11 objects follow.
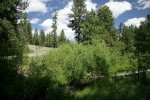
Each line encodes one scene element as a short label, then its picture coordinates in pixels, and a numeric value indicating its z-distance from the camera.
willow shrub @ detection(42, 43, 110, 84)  11.66
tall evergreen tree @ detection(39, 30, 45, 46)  60.05
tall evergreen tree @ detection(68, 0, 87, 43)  25.48
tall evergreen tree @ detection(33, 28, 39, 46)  60.61
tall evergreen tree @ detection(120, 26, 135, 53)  31.21
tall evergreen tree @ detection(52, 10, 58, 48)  43.80
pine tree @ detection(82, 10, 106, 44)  17.18
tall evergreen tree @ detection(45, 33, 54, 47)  57.75
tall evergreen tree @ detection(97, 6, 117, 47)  24.42
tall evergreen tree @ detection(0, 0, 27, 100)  7.84
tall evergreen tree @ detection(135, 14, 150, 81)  8.69
